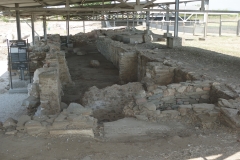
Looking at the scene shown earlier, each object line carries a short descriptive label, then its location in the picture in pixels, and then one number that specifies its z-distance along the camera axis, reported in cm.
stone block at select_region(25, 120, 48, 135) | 442
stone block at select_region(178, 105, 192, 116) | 513
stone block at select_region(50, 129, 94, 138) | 438
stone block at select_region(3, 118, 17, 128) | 463
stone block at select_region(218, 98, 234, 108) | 502
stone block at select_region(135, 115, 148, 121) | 508
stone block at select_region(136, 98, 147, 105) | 551
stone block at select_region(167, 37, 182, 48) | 1344
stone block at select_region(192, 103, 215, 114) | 507
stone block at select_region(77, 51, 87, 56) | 1934
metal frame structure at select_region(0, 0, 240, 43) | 1062
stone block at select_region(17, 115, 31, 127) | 451
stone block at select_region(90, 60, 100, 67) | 1493
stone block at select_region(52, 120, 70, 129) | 439
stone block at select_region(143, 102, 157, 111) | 515
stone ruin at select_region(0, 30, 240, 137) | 448
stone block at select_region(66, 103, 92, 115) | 478
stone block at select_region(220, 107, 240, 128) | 446
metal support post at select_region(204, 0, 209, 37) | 1866
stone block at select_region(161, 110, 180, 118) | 512
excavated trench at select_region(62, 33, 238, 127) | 589
